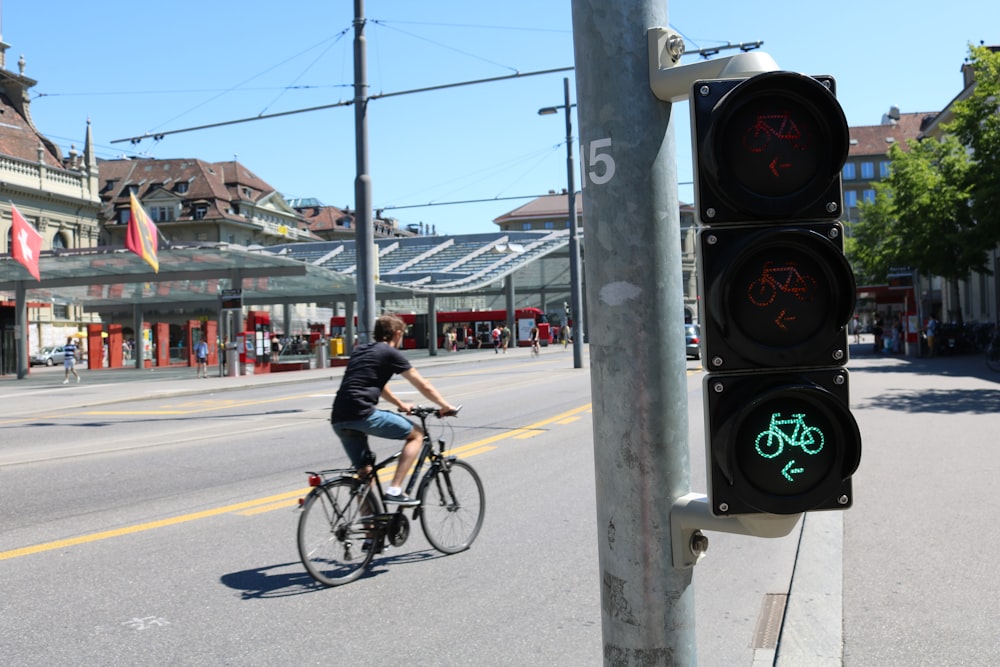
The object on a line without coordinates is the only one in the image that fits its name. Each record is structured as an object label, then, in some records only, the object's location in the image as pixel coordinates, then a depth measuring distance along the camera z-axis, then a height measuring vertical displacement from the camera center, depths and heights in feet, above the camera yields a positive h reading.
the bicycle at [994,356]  78.96 -3.02
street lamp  100.22 +8.70
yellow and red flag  89.86 +10.84
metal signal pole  7.34 +0.02
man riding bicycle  20.20 -1.28
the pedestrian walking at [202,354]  108.06 -0.61
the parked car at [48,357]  200.34 -0.49
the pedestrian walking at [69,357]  107.86 -0.38
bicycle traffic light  6.87 +0.21
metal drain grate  15.10 -4.82
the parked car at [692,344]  115.70 -1.66
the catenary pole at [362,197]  54.75 +8.42
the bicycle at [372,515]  19.03 -3.60
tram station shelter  111.96 +9.83
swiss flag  89.94 +10.38
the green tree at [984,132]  87.30 +17.18
